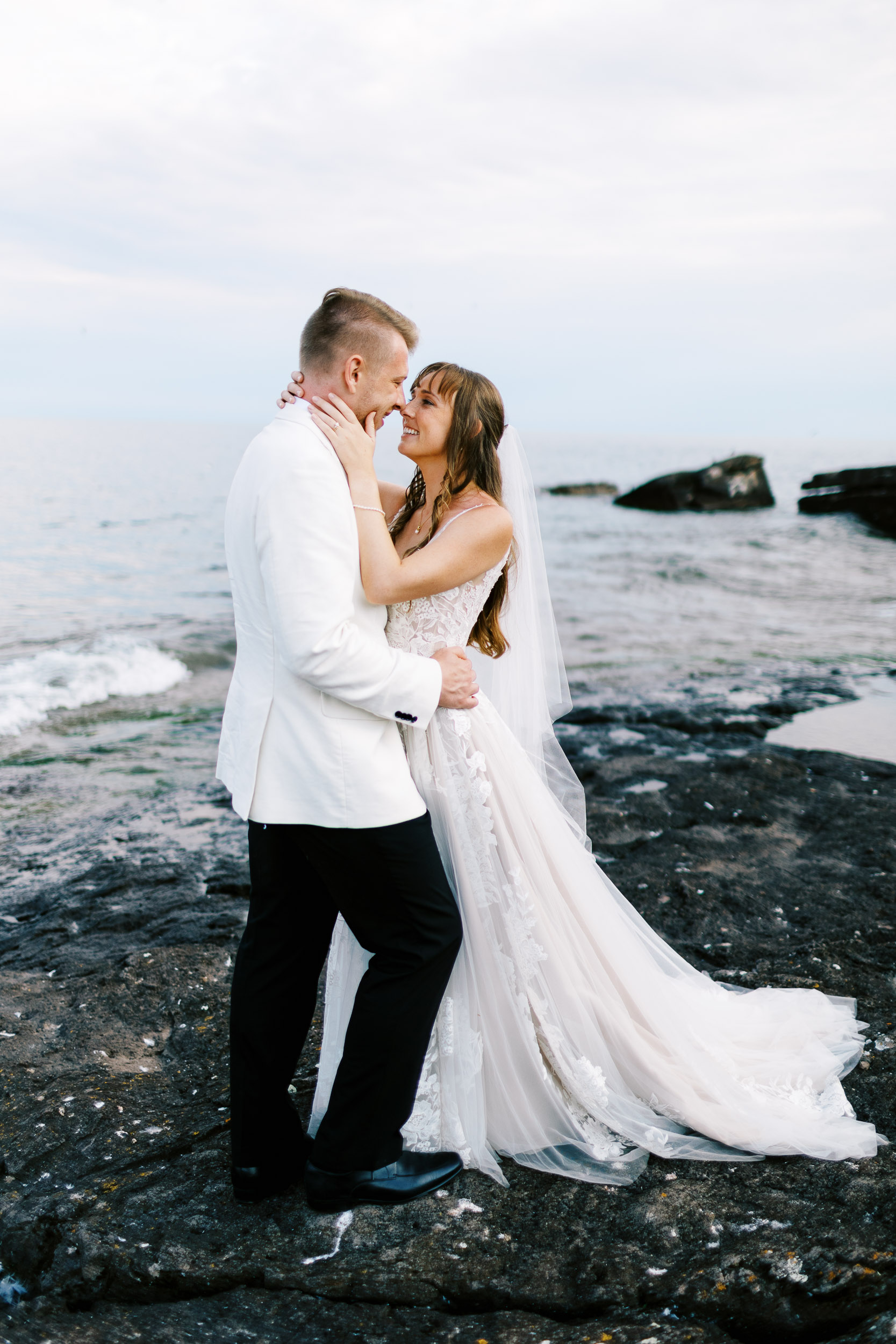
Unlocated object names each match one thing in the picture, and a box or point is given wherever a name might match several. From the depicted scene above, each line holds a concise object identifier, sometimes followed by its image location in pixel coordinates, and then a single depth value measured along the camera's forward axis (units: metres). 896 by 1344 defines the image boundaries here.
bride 2.90
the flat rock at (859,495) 32.97
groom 2.38
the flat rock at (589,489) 48.66
